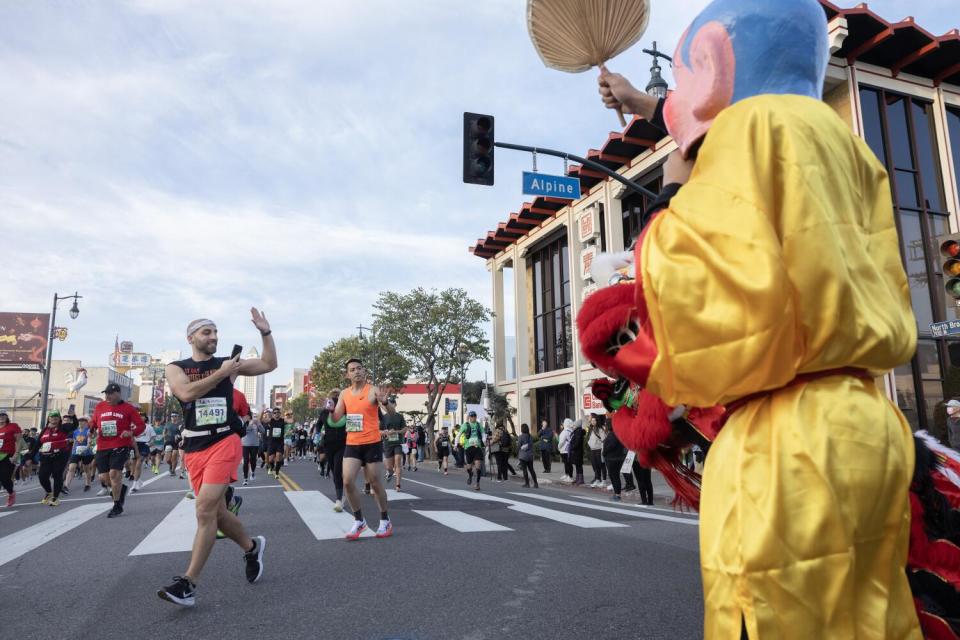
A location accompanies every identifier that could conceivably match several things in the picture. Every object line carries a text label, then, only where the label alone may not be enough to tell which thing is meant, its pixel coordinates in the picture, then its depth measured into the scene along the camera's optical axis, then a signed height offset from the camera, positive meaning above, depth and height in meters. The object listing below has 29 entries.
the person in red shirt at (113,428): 10.29 -0.03
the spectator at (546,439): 19.14 -0.57
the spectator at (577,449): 16.09 -0.74
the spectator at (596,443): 15.16 -0.56
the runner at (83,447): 16.50 -0.52
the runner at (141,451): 13.96 -0.64
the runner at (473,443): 14.80 -0.51
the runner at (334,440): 9.96 -0.27
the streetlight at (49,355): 28.34 +3.30
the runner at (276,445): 17.64 -0.57
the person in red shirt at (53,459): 12.10 -0.59
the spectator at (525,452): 16.11 -0.80
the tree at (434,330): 33.66 +4.72
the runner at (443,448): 22.06 -0.90
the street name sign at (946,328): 8.66 +1.15
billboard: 47.91 +6.32
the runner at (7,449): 11.84 -0.37
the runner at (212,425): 4.47 +0.00
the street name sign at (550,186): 11.86 +4.35
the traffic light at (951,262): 7.96 +1.85
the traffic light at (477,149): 10.80 +4.49
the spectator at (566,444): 16.20 -0.61
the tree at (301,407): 95.44 +2.47
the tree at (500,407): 30.82 +0.67
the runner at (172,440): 19.17 -0.42
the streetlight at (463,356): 33.50 +3.32
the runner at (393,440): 13.55 -0.39
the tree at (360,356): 35.97 +3.96
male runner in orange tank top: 6.83 -0.14
